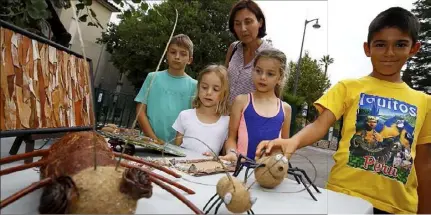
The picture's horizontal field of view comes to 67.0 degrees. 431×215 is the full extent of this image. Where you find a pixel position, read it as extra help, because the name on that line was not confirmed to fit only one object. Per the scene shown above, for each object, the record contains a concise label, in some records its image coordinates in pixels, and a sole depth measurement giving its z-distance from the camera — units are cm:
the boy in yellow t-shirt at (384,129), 137
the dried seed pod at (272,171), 89
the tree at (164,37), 1895
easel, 74
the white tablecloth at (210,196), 60
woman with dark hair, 238
